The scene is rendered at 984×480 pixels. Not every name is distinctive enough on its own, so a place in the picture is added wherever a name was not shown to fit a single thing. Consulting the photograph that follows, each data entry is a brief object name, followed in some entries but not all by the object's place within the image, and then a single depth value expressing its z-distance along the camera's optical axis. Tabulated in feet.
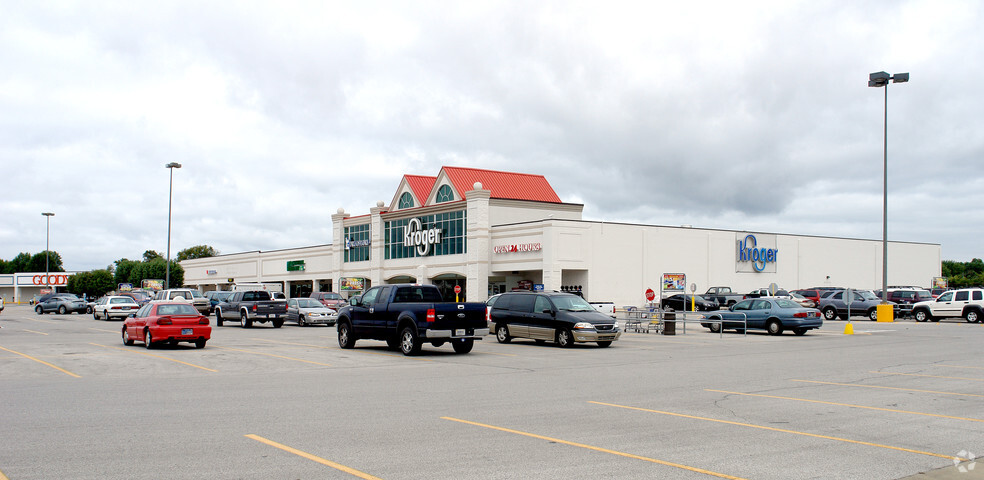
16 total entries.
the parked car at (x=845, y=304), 140.36
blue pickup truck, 66.69
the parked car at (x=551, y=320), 77.10
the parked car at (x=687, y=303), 160.56
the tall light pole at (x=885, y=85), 119.90
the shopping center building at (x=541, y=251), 179.73
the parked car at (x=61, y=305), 203.92
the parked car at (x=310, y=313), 131.03
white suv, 122.62
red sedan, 75.51
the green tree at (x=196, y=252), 519.60
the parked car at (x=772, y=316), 98.32
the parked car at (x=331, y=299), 155.12
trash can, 103.26
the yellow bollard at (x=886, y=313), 127.95
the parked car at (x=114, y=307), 155.74
